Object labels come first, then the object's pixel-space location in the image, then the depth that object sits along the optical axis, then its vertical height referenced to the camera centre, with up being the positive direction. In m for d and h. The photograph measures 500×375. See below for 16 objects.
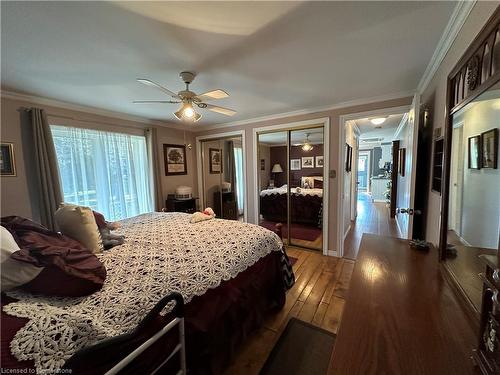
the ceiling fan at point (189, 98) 1.88 +0.72
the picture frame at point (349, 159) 3.89 +0.21
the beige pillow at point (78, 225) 1.47 -0.35
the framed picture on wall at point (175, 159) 4.07 +0.31
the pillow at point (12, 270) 0.91 -0.42
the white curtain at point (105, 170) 2.77 +0.09
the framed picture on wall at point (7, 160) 2.26 +0.20
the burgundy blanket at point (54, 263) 0.97 -0.44
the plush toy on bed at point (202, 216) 2.44 -0.52
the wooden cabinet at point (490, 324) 0.57 -0.47
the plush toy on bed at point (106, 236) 1.69 -0.51
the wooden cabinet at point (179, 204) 3.99 -0.60
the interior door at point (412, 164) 1.88 +0.04
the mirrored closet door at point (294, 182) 3.57 -0.20
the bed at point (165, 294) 0.76 -0.62
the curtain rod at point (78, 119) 2.41 +0.80
